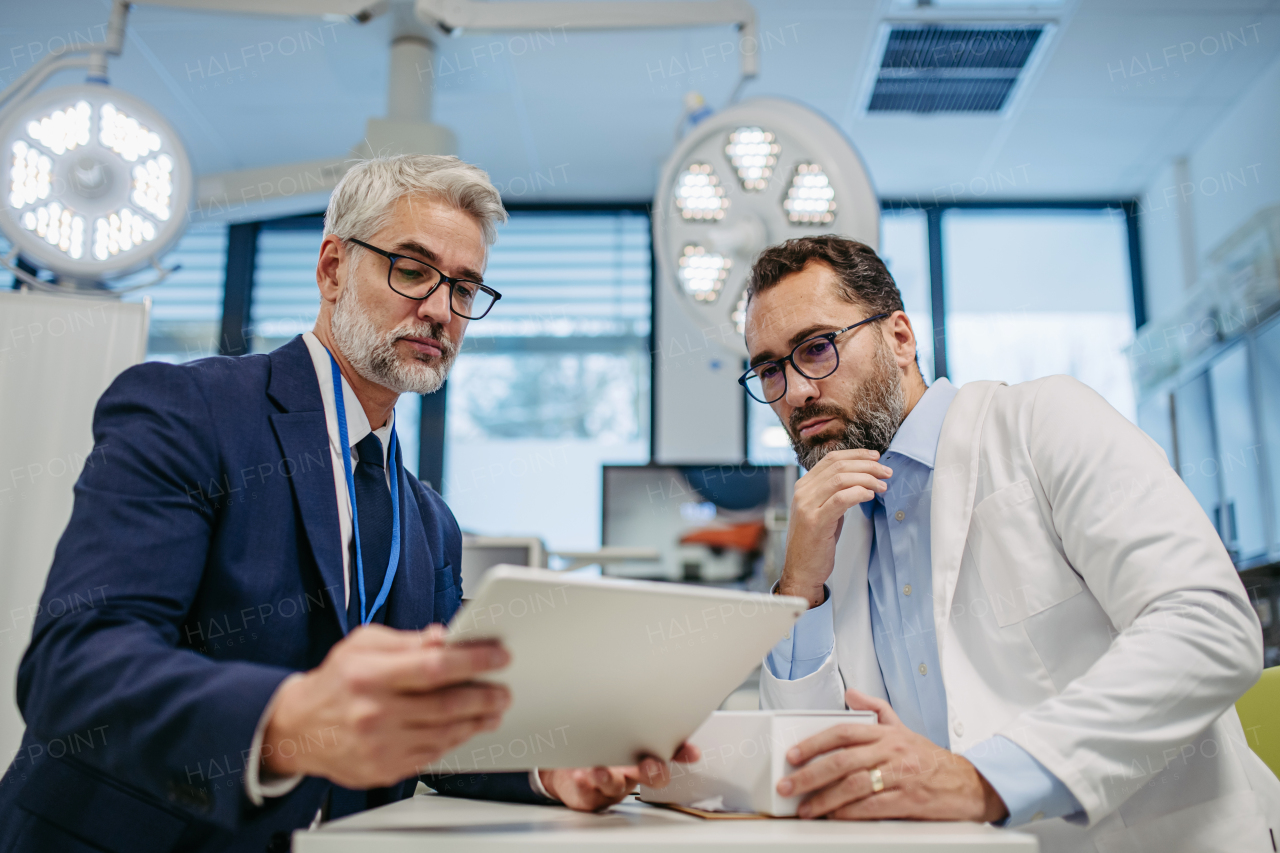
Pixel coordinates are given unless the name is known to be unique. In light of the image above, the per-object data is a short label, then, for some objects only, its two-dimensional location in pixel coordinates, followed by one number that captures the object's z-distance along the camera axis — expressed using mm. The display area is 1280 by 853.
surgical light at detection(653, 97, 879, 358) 2035
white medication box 942
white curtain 2115
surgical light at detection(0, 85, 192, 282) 2137
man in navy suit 741
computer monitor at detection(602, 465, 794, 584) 3617
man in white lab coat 983
